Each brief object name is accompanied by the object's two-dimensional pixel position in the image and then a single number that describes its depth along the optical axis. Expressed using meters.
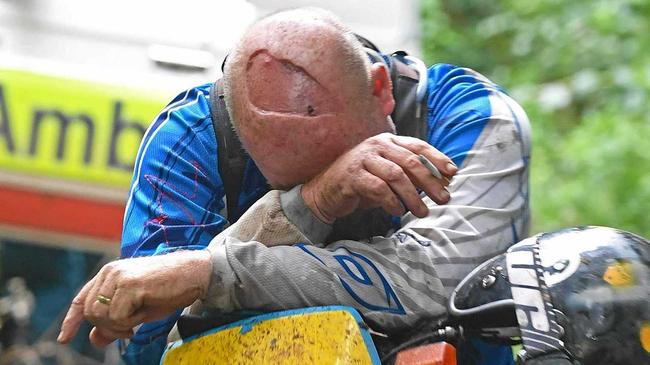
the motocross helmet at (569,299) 3.58
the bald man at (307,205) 3.62
